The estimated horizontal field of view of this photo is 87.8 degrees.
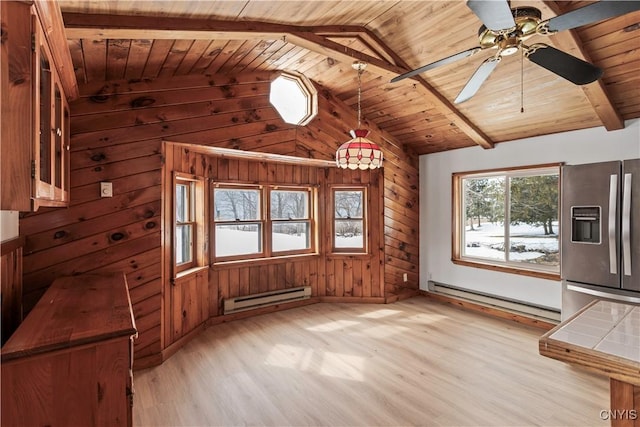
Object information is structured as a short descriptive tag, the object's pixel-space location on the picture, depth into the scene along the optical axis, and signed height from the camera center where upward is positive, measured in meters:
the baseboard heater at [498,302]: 4.02 -1.22
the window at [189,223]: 3.73 -0.09
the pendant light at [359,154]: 2.93 +0.53
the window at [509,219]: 4.15 -0.10
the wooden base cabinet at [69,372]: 1.36 -0.67
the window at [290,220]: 4.79 -0.10
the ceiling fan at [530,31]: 1.39 +0.87
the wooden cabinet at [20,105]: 1.20 +0.41
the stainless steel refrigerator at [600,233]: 2.90 -0.21
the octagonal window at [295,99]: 4.11 +1.47
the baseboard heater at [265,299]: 4.27 -1.16
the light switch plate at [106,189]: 2.90 +0.24
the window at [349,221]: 5.18 -0.12
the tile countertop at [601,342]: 1.15 -0.51
